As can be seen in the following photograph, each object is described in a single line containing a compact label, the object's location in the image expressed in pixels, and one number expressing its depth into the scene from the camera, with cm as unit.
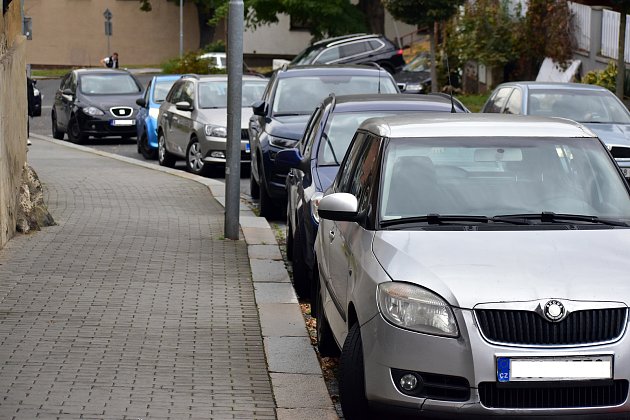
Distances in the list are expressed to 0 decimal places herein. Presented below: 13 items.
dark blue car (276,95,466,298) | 1045
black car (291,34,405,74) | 4025
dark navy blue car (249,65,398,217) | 1531
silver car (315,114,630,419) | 571
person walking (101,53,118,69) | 6167
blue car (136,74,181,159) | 2498
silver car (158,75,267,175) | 2036
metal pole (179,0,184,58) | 6411
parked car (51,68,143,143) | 2886
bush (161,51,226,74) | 4178
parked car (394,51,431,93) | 3766
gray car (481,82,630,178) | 1688
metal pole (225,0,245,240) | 1262
